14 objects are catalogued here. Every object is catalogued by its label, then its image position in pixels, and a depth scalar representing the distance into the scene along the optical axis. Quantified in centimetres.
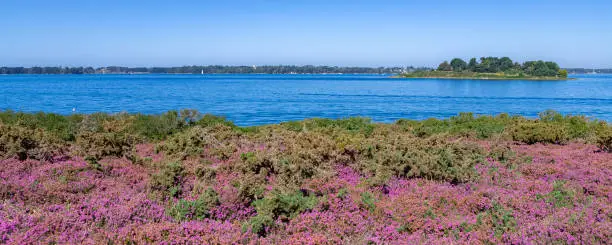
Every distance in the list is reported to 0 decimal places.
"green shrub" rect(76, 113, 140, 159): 1083
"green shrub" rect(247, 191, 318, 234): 605
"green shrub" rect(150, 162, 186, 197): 760
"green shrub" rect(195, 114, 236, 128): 1813
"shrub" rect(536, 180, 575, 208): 750
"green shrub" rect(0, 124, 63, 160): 1002
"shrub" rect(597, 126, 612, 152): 1248
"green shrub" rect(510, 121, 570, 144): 1490
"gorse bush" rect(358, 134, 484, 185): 898
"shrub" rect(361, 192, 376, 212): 696
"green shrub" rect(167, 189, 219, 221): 638
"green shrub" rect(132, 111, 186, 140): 1669
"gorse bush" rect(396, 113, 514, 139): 1686
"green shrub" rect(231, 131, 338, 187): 838
